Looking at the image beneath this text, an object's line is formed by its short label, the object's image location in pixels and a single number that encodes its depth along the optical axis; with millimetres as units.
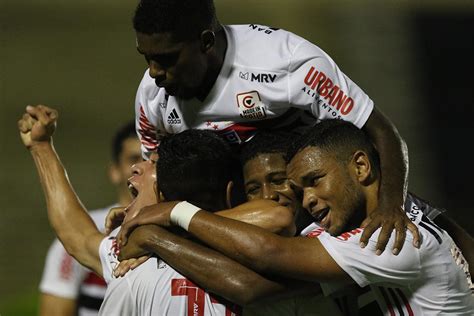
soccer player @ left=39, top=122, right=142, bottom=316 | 14375
